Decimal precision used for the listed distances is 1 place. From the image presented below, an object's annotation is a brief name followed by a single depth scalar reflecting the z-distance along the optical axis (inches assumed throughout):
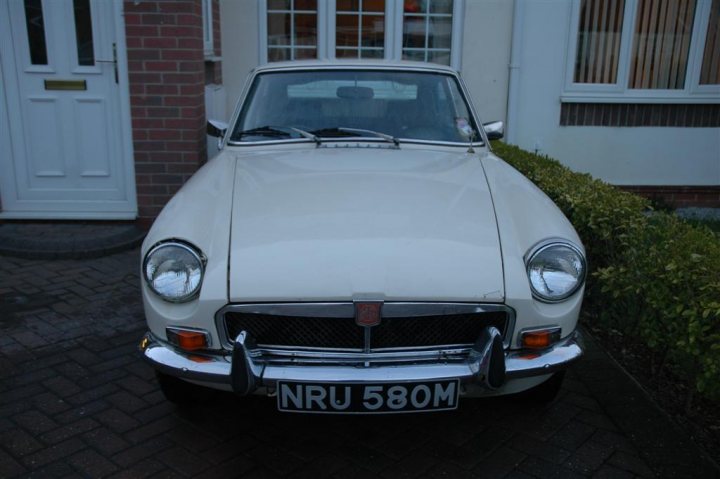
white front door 221.0
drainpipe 287.0
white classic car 97.1
